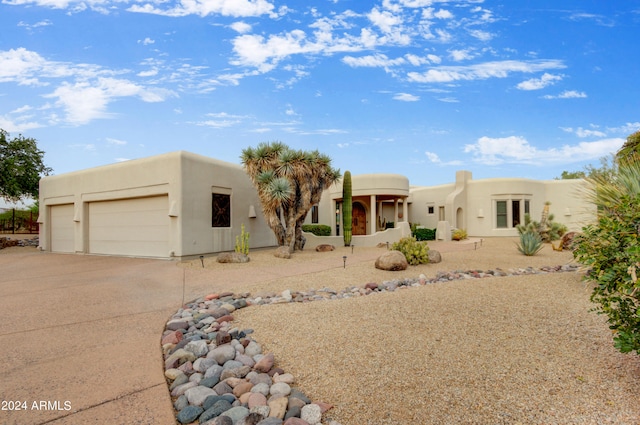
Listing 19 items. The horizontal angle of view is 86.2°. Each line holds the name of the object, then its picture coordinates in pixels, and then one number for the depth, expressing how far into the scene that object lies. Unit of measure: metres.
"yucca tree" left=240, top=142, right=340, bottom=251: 12.56
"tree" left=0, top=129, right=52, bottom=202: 18.77
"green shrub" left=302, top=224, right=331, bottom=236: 19.79
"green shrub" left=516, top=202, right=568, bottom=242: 15.99
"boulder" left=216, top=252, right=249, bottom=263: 10.84
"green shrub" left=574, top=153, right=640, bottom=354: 2.52
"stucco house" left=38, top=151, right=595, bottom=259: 12.20
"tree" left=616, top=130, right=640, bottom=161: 14.10
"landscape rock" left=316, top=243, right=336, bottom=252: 14.52
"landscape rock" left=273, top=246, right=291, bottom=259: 11.83
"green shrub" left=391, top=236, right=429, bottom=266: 9.63
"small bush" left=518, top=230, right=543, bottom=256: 11.70
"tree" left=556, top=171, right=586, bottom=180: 38.94
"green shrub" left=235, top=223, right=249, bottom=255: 11.99
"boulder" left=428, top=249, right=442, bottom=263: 10.09
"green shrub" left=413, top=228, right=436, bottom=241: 19.09
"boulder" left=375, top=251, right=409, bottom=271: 8.87
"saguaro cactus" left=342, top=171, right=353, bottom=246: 16.36
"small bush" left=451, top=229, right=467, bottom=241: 18.90
